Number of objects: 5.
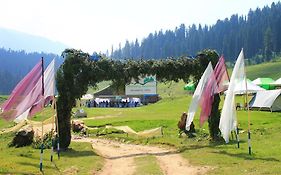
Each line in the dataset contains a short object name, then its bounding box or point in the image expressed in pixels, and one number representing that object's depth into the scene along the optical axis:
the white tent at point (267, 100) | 59.78
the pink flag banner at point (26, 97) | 26.50
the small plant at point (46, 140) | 34.53
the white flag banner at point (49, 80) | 28.47
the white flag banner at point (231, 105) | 26.69
